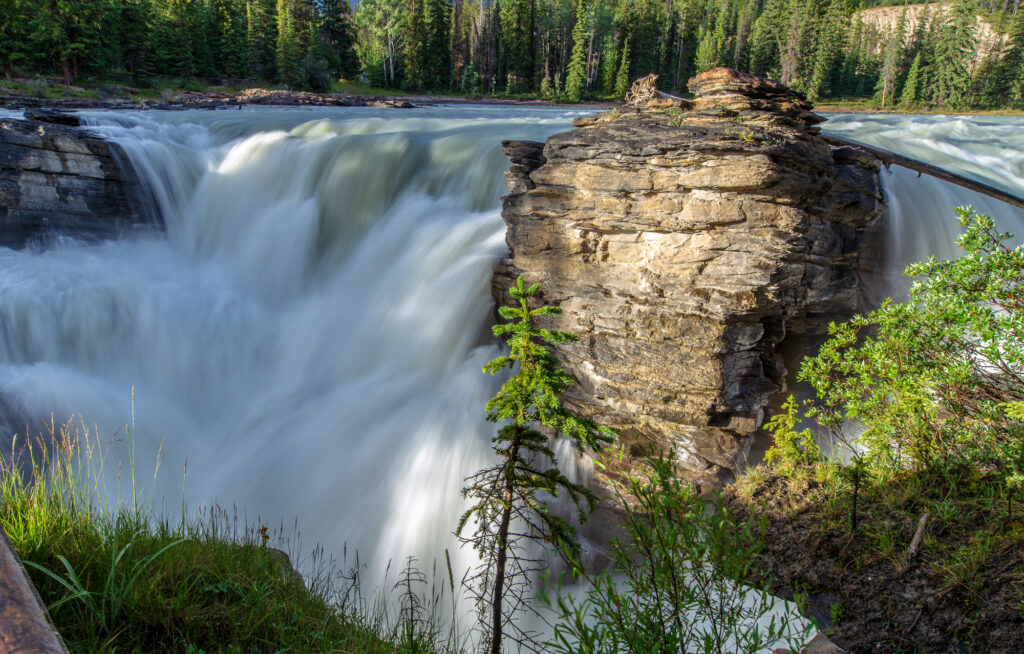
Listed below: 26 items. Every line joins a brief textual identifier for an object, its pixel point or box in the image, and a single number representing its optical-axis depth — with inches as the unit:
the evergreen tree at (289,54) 1706.4
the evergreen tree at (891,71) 2196.1
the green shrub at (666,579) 84.7
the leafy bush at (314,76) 1752.0
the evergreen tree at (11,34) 1153.4
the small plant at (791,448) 189.9
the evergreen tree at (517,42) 2315.5
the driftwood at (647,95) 261.9
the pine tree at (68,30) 1196.5
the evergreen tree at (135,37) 1432.1
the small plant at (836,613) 131.7
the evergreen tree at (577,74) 2053.4
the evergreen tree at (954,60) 2000.5
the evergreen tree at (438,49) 2096.5
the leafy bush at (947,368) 133.2
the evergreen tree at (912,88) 2114.9
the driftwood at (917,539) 136.9
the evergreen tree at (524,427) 107.7
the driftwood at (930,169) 187.3
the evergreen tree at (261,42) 1748.3
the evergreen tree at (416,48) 2017.7
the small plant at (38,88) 980.6
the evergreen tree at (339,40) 2069.4
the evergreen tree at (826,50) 2217.0
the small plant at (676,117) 236.1
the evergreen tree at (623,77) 2122.3
